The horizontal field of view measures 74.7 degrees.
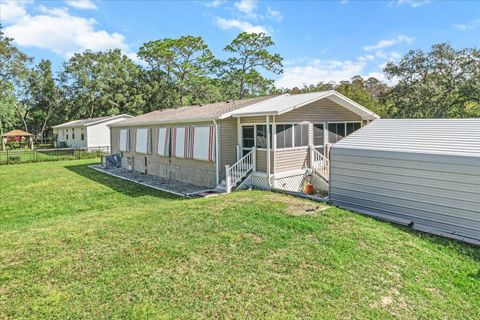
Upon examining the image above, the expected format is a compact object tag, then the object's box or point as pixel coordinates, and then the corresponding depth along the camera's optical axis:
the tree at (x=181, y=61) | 34.50
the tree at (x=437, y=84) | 20.73
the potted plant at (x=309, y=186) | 11.77
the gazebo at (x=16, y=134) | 35.89
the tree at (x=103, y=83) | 38.25
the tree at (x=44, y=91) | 41.91
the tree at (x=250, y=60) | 33.47
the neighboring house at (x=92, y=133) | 30.69
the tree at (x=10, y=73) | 28.35
